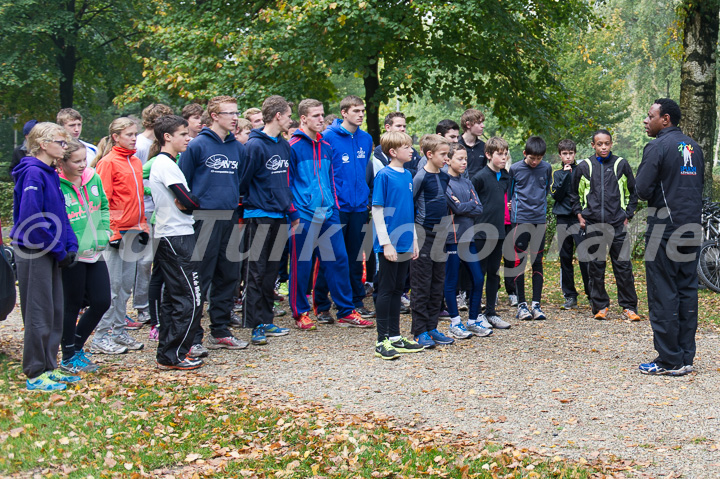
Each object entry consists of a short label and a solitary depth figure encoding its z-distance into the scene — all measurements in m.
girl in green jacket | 6.41
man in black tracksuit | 6.65
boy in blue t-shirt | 7.11
